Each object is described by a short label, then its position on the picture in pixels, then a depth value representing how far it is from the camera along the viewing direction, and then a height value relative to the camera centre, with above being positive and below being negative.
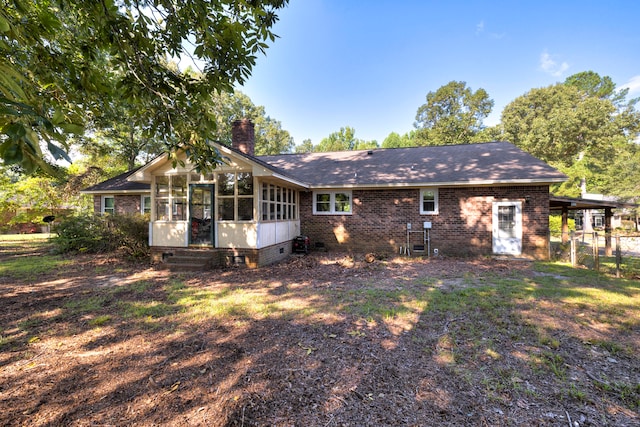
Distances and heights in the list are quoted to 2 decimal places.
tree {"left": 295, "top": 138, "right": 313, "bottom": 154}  53.02 +12.97
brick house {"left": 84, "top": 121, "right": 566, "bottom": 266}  9.05 +0.35
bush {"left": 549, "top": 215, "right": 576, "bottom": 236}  19.98 -0.83
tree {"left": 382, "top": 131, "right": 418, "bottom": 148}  49.55 +13.60
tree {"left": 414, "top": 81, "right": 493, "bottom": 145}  32.09 +11.80
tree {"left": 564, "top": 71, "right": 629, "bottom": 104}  36.78 +17.71
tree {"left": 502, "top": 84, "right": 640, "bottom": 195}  27.72 +8.64
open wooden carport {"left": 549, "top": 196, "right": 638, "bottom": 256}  9.67 +0.21
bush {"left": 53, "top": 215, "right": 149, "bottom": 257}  10.24 -0.79
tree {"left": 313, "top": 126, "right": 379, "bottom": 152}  50.84 +13.40
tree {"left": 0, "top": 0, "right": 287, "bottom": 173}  2.87 +1.79
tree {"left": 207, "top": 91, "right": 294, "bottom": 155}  28.83 +11.10
